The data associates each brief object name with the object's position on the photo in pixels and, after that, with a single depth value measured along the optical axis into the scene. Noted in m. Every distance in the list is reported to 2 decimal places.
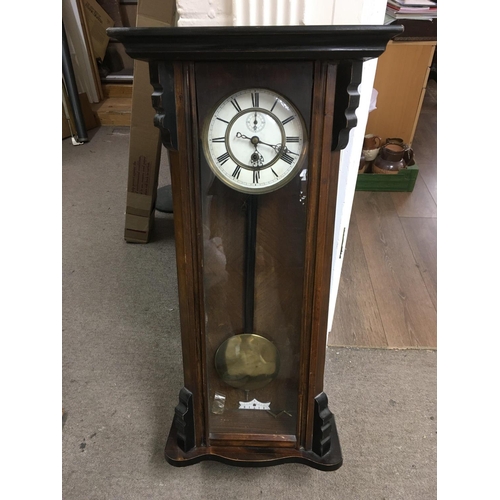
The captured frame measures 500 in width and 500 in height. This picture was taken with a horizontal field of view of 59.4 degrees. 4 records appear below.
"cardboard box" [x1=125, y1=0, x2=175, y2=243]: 1.32
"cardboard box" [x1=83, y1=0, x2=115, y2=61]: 2.45
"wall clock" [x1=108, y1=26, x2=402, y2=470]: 0.62
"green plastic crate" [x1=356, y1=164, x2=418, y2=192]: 2.03
